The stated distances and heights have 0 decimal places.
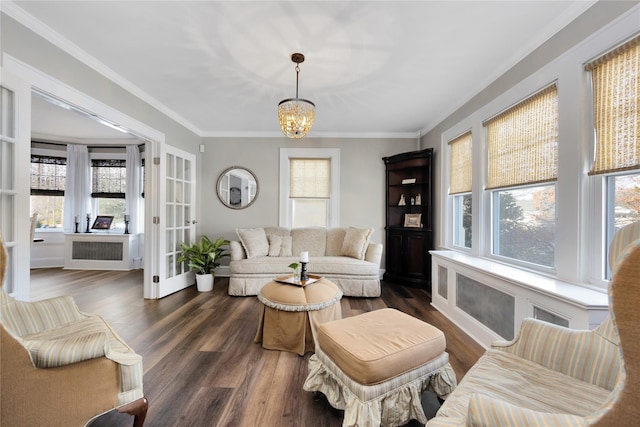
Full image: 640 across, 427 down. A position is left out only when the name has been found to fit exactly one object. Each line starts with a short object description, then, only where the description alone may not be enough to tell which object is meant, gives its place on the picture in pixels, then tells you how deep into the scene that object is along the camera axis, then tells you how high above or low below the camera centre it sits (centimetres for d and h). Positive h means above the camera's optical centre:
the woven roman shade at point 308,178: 467 +66
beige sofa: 369 -68
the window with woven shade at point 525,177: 207 +35
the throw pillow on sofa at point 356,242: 400 -45
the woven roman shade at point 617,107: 149 +67
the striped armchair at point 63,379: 102 -74
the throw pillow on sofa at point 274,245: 412 -52
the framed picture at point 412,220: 418 -9
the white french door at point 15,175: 178 +26
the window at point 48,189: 525 +47
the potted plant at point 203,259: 387 -70
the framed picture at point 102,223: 540 -24
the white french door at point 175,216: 354 -5
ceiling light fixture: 235 +93
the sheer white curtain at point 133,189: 541 +49
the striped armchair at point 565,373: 65 -60
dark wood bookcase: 402 -6
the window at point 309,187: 460 +49
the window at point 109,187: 552 +54
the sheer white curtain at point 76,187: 527 +51
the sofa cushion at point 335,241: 430 -46
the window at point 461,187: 318 +36
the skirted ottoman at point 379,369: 131 -87
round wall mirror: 464 +47
